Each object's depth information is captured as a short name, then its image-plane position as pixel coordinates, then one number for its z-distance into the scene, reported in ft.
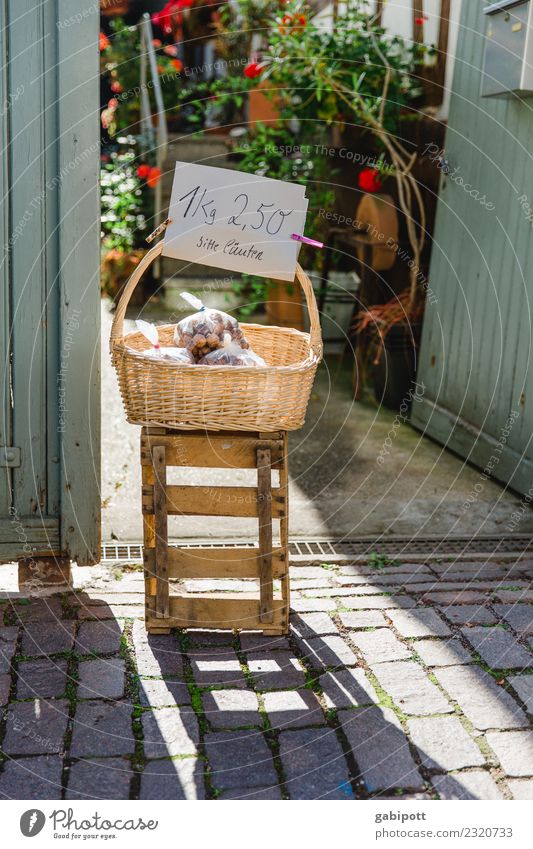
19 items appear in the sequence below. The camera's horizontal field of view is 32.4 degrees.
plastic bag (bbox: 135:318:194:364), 8.20
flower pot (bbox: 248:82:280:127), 24.92
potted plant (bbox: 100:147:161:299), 24.73
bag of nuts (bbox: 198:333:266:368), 8.17
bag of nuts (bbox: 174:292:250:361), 8.35
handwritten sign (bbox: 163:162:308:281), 8.43
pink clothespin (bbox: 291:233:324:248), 8.50
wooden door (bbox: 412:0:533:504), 13.14
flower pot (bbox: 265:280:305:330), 20.43
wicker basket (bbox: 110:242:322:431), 7.86
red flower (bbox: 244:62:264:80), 18.13
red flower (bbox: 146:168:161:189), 23.88
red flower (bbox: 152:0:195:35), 28.60
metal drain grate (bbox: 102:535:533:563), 11.02
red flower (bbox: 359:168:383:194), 17.51
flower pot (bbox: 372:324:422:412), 16.87
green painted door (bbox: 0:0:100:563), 9.32
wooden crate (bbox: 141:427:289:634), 8.41
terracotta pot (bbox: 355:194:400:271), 17.16
